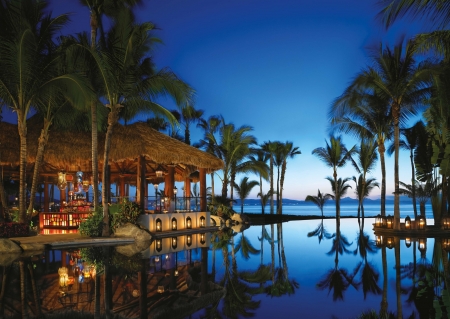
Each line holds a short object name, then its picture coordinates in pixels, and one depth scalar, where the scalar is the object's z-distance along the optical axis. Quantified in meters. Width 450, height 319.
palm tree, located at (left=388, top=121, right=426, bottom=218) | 19.58
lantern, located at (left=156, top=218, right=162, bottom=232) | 15.42
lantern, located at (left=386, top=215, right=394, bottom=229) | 17.45
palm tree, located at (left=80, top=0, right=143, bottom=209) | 13.62
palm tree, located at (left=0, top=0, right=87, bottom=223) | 12.47
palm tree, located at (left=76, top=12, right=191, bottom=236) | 12.71
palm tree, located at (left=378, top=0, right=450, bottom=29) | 5.11
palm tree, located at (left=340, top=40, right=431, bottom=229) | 15.79
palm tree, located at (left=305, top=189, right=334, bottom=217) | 32.53
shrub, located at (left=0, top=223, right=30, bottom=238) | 12.55
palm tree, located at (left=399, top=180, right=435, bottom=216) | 19.98
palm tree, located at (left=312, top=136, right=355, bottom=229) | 28.77
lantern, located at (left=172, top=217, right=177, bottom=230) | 16.35
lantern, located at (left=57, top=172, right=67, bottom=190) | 16.53
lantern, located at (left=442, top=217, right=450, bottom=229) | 16.89
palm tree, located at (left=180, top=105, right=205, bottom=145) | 28.33
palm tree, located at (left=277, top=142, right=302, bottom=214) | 29.95
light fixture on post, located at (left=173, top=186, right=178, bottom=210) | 17.08
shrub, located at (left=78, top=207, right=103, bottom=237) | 13.20
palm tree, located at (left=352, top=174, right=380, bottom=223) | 28.87
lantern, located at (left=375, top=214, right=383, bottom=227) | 17.94
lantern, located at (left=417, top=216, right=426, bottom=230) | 16.77
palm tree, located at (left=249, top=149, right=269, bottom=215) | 29.85
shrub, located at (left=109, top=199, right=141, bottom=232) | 13.72
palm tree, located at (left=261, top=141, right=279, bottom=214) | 29.78
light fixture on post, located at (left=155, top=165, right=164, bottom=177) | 18.36
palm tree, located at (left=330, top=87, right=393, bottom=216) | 17.02
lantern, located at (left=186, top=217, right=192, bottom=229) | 17.20
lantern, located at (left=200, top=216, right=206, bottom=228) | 18.10
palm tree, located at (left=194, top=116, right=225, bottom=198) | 26.20
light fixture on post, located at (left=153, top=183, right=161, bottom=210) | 16.30
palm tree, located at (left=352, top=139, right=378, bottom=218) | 27.06
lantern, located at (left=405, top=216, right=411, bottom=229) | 16.86
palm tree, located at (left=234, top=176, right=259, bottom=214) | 32.78
